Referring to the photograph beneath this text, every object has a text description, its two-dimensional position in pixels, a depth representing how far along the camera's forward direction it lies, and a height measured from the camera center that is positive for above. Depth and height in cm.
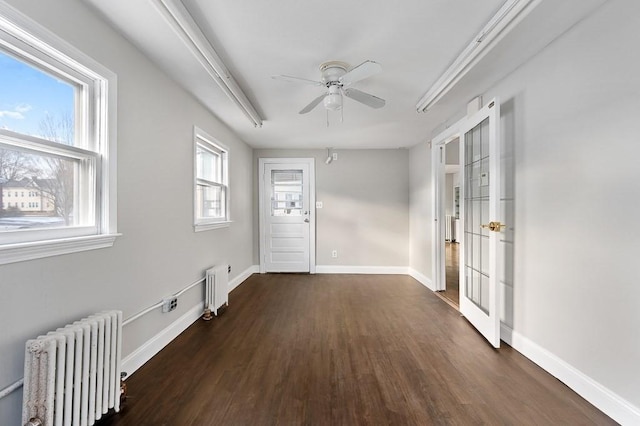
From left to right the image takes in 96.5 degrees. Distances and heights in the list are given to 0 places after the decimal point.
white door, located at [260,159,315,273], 542 -8
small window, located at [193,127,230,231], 321 +37
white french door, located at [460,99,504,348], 244 -8
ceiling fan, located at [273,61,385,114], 212 +102
